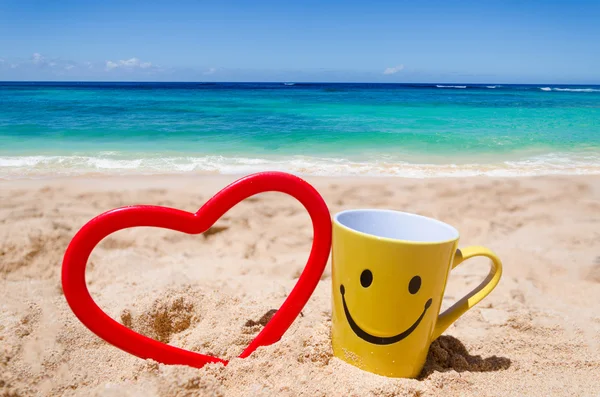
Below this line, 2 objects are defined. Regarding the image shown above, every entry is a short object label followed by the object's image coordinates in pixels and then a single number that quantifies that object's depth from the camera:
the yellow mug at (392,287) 0.28
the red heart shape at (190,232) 0.29
